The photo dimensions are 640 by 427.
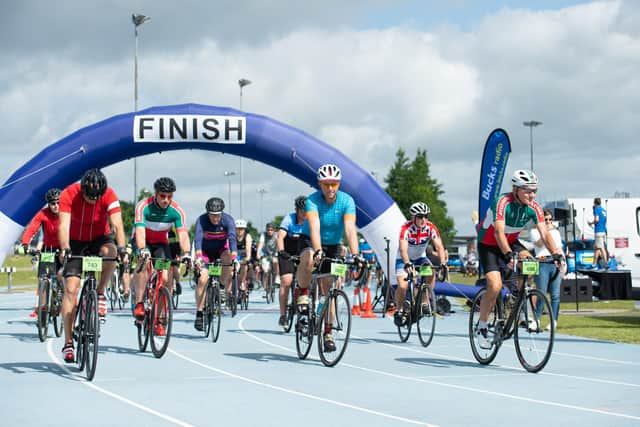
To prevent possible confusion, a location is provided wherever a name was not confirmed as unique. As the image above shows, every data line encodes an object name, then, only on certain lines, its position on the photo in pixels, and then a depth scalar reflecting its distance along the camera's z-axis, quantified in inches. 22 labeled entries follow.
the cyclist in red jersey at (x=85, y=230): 340.2
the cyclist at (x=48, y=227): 509.4
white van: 973.2
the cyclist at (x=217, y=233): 534.0
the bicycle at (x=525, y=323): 349.7
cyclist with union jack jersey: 487.8
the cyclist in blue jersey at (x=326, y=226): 374.0
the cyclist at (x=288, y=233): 535.8
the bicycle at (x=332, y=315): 371.2
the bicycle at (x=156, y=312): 397.7
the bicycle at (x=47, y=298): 480.4
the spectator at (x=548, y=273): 519.8
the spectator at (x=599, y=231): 916.6
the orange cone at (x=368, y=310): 736.3
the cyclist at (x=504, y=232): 361.1
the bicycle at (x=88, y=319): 320.8
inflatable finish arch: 763.4
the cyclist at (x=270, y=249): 871.5
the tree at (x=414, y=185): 3051.2
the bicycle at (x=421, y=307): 470.6
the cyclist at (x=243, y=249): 727.7
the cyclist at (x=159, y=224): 422.0
